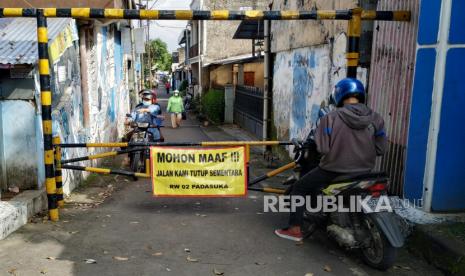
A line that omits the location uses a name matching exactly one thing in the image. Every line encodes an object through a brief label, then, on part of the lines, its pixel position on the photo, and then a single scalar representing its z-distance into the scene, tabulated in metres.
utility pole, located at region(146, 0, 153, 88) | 33.30
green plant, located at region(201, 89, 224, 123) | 21.10
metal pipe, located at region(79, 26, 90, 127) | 8.91
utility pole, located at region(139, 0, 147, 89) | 29.37
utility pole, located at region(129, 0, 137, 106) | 21.53
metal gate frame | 5.26
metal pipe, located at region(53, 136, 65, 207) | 5.76
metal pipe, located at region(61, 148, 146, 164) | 5.84
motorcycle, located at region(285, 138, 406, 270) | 3.99
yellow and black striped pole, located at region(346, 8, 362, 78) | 5.45
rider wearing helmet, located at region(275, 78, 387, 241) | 4.30
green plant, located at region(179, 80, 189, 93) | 41.07
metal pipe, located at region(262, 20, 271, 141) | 12.10
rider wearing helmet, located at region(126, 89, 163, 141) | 9.57
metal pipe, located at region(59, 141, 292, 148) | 5.71
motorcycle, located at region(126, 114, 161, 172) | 9.07
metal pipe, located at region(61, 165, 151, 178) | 5.88
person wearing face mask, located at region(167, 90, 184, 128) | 19.13
